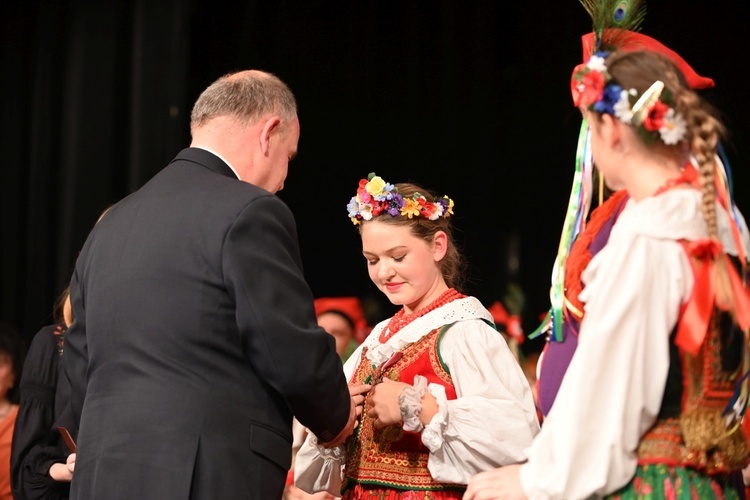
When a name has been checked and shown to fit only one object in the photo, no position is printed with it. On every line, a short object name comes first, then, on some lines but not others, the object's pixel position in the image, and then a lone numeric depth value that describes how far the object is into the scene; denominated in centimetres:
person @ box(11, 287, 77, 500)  639
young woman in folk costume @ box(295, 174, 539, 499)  493
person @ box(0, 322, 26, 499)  835
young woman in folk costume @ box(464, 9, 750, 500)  313
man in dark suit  414
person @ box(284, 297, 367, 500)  968
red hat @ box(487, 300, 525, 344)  972
